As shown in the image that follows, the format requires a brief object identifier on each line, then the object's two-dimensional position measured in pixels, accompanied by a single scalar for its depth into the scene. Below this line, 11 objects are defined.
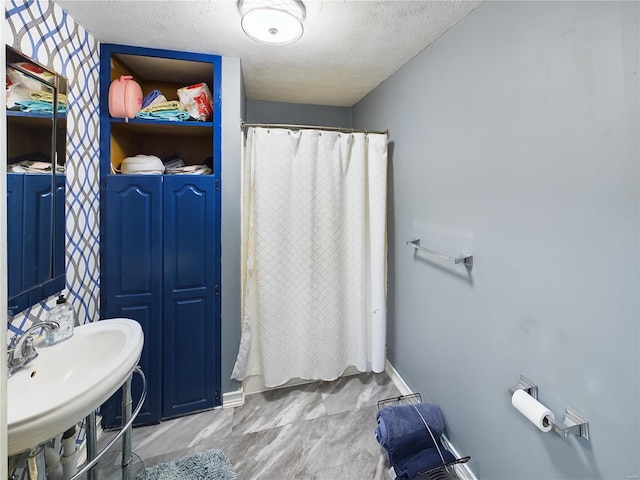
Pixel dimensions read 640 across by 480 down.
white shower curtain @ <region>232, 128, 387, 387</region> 1.95
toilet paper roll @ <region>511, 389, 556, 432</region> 1.00
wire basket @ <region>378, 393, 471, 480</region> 1.42
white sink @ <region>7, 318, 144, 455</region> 0.82
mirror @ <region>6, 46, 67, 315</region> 1.15
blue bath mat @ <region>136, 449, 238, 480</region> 1.48
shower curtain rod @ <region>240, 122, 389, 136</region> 1.91
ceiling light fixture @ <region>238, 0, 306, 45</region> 1.29
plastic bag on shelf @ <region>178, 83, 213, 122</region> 1.88
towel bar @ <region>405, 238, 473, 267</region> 1.46
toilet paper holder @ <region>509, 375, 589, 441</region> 0.95
